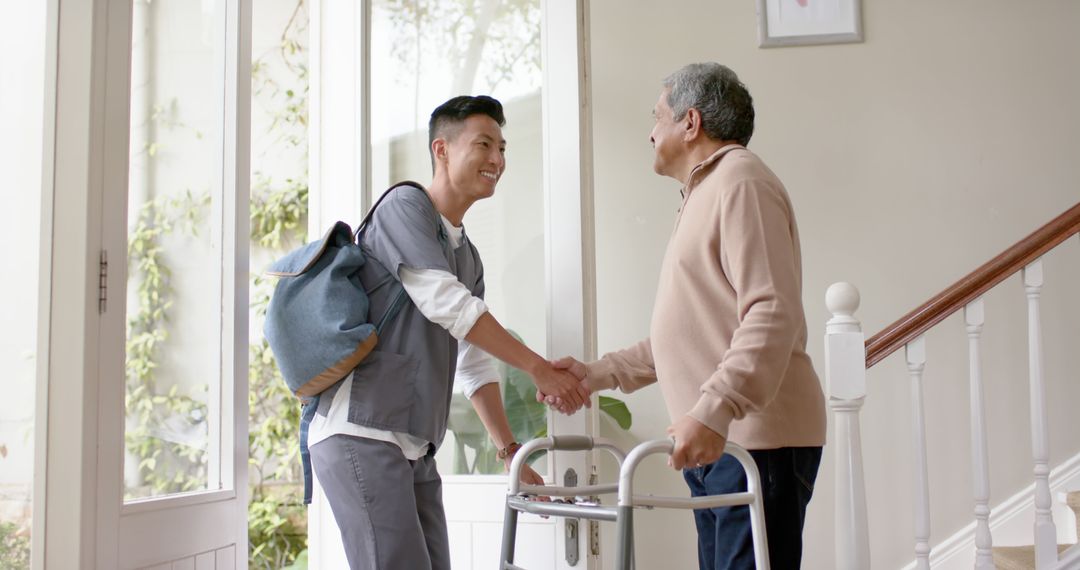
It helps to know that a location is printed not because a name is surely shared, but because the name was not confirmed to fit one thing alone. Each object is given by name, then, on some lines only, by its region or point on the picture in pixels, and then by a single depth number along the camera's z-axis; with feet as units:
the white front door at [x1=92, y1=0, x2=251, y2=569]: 5.73
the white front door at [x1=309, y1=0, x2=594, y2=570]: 8.02
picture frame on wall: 11.12
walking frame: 4.53
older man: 5.10
